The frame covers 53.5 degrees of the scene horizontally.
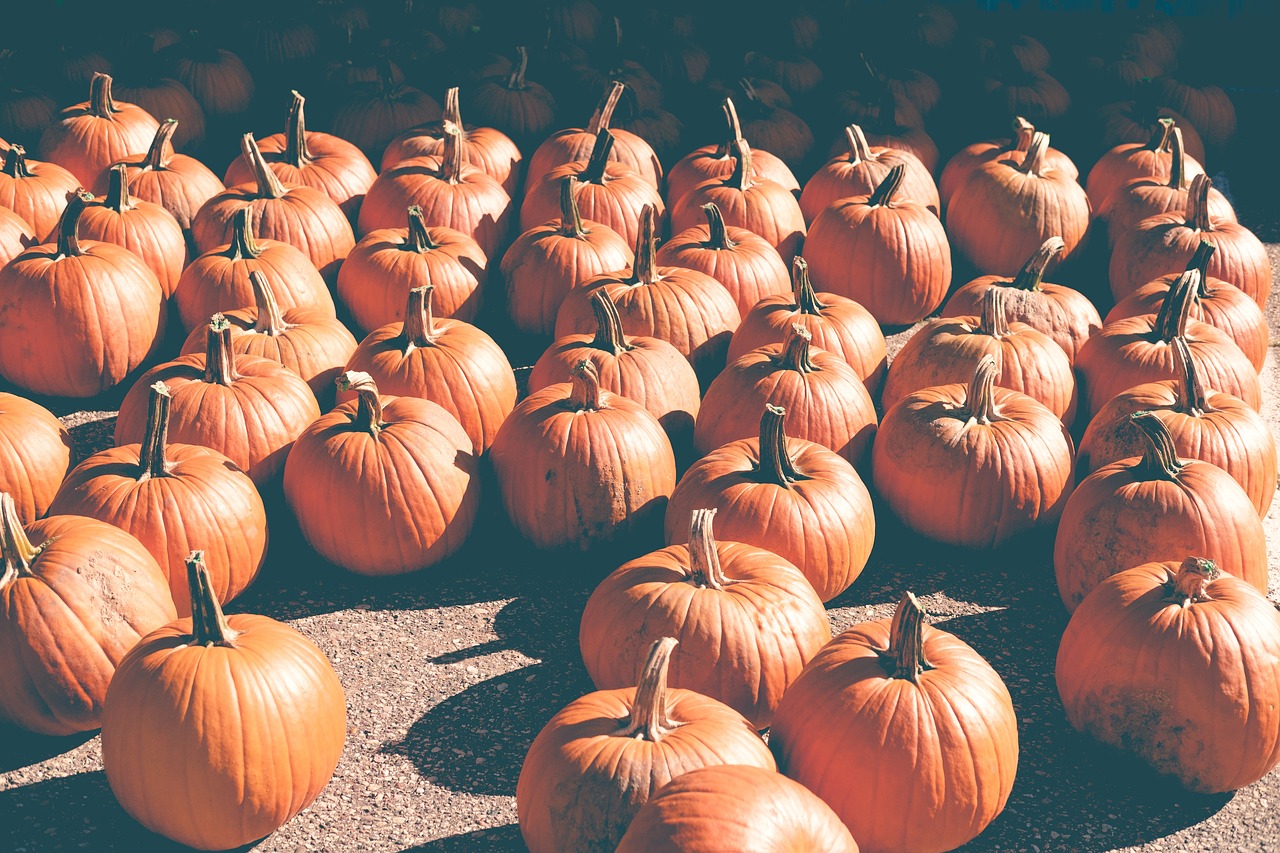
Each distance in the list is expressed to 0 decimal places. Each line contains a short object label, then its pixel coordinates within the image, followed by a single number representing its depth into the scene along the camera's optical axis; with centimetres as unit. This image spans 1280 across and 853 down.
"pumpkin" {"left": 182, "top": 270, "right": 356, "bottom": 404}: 548
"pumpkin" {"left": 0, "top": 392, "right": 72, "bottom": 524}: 484
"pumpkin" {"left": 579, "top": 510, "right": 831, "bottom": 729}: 390
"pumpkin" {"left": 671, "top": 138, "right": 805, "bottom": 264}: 706
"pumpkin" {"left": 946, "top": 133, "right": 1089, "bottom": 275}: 714
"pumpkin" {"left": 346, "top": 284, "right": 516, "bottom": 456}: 534
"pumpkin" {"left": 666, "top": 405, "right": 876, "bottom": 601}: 448
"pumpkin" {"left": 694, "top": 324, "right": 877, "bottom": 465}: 518
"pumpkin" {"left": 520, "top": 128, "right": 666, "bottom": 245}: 704
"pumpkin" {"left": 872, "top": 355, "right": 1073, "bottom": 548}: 491
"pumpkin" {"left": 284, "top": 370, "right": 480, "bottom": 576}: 472
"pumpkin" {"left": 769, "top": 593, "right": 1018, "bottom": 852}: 346
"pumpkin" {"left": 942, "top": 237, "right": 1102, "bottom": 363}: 596
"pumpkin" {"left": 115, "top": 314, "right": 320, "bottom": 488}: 493
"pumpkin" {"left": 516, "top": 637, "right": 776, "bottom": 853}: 325
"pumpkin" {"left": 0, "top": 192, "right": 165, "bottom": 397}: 576
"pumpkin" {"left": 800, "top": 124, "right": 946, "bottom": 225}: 734
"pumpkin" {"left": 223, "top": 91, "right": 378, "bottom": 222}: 730
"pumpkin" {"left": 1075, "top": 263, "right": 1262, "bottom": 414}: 542
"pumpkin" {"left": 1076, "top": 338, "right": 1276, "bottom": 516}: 483
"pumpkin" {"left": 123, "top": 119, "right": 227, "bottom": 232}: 699
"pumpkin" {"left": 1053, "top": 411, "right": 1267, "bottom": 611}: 436
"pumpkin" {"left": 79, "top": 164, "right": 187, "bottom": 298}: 640
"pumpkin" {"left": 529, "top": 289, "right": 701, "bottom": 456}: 534
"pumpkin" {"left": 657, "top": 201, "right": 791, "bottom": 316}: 641
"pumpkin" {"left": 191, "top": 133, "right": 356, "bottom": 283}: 666
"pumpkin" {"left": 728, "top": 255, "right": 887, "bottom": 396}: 575
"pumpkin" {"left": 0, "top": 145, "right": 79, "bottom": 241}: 677
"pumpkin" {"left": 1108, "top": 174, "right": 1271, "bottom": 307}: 651
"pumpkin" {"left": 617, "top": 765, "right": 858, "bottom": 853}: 285
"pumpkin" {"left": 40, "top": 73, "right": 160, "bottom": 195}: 754
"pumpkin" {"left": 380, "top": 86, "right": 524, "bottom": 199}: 764
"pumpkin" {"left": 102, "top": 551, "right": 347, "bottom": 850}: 345
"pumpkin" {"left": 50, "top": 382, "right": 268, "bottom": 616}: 438
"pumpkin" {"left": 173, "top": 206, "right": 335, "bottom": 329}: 607
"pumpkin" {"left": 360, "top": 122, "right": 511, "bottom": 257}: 705
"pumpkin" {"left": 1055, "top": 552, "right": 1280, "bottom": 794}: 373
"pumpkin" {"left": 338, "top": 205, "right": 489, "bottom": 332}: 632
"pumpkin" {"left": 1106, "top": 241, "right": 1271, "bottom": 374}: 591
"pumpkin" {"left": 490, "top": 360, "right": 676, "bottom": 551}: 485
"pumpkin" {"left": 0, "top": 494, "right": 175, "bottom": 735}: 379
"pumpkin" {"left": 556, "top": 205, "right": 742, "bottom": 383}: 589
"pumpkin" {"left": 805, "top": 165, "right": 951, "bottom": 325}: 666
